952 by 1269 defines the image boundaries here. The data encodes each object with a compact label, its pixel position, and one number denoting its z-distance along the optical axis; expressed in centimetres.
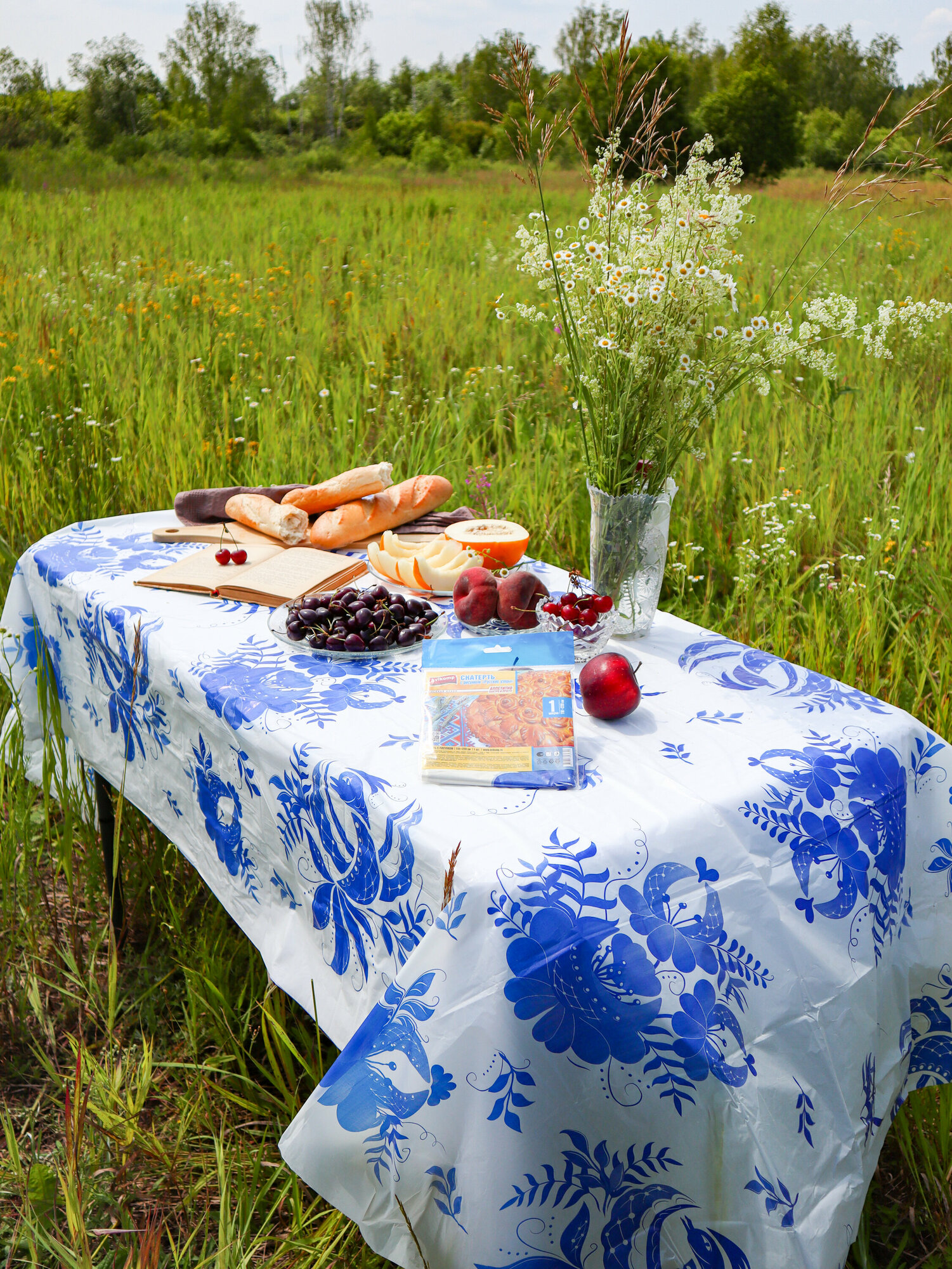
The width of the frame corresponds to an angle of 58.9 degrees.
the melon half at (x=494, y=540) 166
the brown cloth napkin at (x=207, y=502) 206
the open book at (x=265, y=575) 163
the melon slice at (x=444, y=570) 163
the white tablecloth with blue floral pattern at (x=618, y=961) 87
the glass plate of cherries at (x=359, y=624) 140
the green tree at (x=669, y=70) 1981
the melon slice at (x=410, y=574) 167
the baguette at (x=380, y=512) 194
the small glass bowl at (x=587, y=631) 135
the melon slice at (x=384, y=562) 173
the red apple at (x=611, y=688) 115
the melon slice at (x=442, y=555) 166
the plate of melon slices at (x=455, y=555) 164
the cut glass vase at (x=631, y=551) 138
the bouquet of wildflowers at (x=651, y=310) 120
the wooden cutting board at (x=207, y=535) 198
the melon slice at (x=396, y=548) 176
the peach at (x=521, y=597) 141
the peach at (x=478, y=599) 144
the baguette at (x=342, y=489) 194
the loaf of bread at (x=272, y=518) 195
